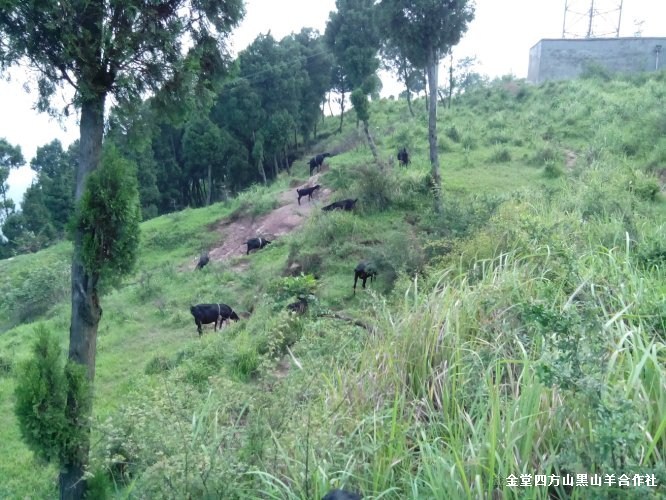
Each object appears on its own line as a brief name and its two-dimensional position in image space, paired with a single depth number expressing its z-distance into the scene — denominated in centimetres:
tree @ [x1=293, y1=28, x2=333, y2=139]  3322
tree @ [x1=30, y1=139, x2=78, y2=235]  3147
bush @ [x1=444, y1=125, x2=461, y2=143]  2220
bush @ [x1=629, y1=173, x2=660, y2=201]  1044
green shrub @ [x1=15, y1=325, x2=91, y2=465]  449
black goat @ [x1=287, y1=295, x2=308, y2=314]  894
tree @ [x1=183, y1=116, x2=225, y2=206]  2870
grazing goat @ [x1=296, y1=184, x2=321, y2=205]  1864
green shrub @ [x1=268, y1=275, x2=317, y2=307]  984
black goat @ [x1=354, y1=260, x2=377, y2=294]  1031
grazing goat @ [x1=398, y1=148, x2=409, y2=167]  1850
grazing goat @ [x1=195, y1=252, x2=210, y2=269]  1639
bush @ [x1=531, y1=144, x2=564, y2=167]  1756
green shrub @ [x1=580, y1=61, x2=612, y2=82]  2781
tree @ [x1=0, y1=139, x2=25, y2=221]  3666
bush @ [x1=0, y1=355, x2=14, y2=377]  1033
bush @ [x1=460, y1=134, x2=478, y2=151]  2077
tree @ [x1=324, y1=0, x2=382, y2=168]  2114
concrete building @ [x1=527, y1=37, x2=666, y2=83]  2911
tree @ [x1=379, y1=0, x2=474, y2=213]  1389
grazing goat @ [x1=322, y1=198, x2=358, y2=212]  1477
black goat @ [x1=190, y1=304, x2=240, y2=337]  1072
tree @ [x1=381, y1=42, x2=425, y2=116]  3147
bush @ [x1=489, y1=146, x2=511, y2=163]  1873
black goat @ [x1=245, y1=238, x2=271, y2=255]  1662
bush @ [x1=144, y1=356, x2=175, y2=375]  896
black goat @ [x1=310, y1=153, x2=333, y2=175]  2303
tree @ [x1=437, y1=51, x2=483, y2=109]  3591
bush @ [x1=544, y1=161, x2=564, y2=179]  1557
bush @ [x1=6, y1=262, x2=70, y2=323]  1658
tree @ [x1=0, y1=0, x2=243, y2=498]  507
